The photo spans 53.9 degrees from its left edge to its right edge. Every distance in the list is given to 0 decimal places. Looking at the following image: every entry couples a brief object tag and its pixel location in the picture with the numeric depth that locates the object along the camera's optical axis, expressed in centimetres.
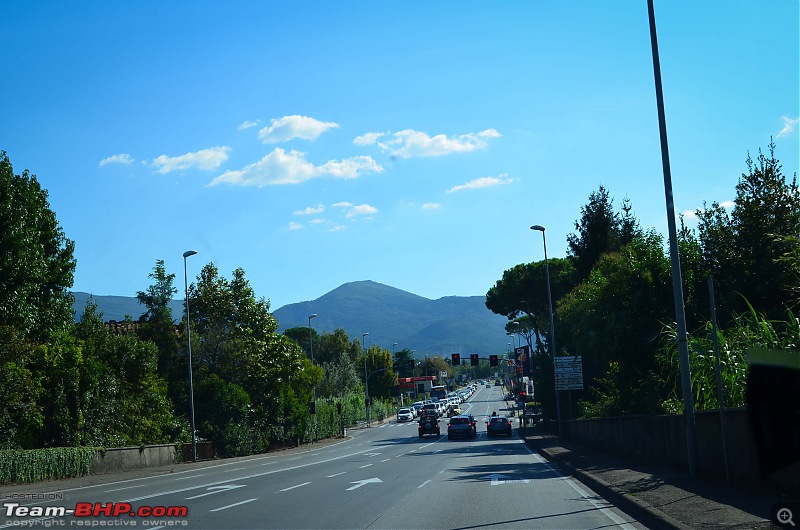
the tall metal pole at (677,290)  1638
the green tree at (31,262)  2969
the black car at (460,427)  5456
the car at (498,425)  5575
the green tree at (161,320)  5041
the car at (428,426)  6084
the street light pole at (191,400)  4041
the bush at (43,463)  2631
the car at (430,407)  9190
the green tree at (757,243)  2531
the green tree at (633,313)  3120
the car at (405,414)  9936
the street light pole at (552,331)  4638
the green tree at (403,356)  16375
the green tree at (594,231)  5544
